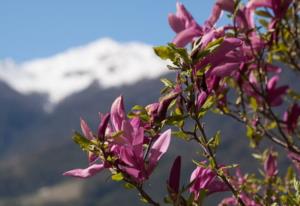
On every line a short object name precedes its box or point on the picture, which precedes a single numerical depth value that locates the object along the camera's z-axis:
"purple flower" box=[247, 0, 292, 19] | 4.47
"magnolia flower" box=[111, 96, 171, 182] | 2.91
